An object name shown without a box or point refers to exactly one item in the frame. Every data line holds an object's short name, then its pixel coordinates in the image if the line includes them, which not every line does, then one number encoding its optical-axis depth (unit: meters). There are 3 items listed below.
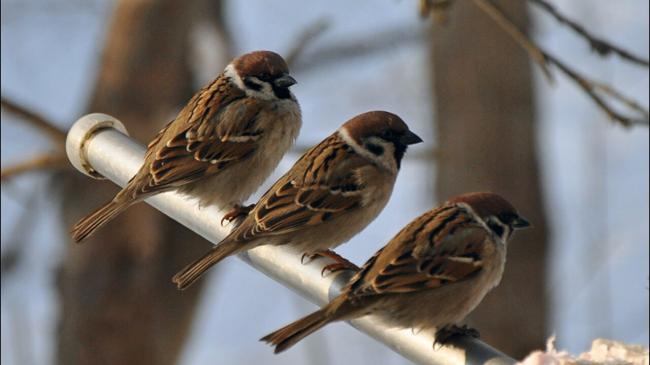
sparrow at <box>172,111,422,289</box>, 7.78
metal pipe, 5.28
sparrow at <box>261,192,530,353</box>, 6.51
